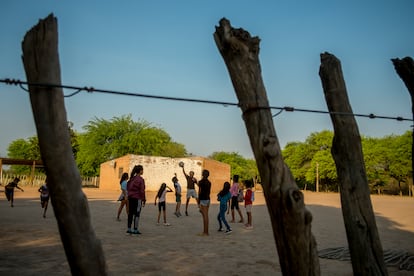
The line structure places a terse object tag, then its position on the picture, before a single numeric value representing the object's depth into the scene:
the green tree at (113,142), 48.34
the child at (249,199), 11.18
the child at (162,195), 10.88
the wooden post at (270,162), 2.75
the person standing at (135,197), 8.98
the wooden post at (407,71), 4.01
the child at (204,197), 9.26
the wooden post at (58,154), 2.50
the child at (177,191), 13.89
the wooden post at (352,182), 3.74
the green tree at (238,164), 85.32
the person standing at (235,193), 12.12
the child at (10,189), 15.52
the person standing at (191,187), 13.45
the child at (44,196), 12.29
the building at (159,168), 37.23
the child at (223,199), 10.15
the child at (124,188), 11.47
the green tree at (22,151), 59.97
